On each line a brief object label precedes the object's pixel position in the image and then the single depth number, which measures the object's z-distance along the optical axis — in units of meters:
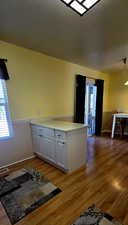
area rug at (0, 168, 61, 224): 1.53
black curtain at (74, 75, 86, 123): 3.83
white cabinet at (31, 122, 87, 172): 2.18
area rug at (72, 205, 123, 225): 1.34
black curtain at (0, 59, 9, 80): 2.29
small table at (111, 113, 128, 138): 4.17
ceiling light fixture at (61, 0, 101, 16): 1.30
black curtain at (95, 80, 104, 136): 4.65
